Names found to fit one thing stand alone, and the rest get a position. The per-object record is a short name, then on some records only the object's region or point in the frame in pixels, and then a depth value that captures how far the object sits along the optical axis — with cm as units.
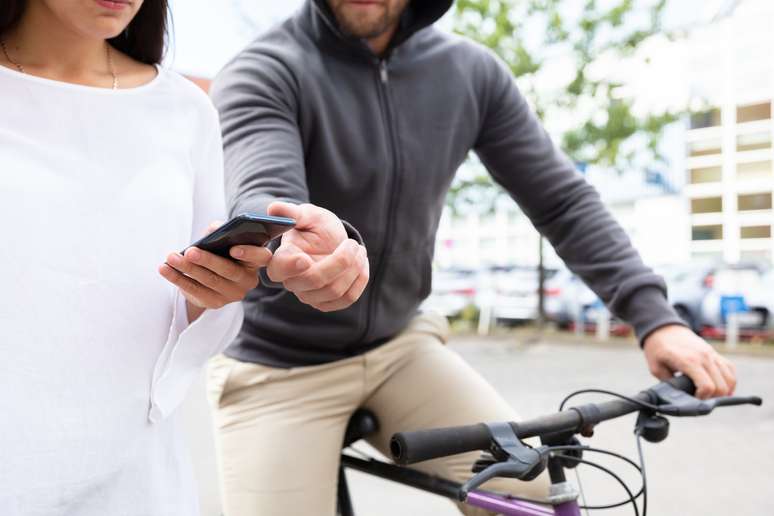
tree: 1131
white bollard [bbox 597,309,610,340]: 1213
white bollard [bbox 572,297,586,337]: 1289
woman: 111
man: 169
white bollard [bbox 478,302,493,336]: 1373
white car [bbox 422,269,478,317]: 1501
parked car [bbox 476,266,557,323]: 1397
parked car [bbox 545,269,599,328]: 1312
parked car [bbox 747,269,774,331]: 1130
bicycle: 122
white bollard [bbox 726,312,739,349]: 1079
